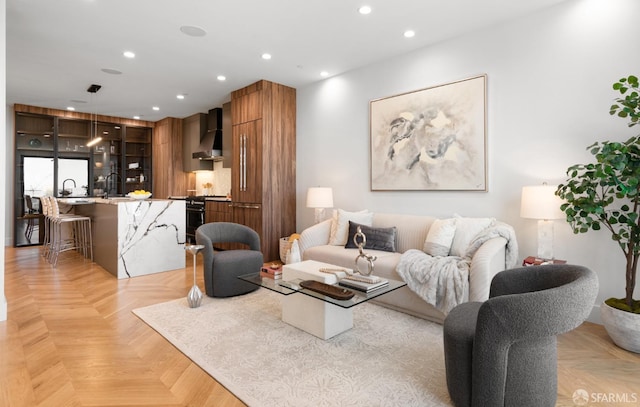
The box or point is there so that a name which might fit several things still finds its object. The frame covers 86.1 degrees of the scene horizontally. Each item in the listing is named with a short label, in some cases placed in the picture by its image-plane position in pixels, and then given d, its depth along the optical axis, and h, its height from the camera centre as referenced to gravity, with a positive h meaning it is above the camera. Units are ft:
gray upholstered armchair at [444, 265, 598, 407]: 4.85 -2.24
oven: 22.04 -0.94
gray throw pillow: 12.62 -1.45
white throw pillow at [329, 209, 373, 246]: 13.89 -0.94
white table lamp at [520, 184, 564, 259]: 9.55 -0.30
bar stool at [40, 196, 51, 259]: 18.65 -1.48
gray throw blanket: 9.07 -1.99
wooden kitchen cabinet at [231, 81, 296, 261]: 17.46 +2.08
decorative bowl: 16.13 +0.22
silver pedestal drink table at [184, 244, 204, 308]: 10.78 -3.04
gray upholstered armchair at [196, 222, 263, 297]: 11.64 -2.30
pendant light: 25.64 +5.33
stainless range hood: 23.26 +4.19
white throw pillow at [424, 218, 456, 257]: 11.05 -1.28
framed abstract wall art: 12.06 +2.37
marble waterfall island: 14.67 -1.60
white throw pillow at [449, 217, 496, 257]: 10.89 -1.04
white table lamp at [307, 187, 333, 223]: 15.90 +0.10
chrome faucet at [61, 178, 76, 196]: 23.63 +1.31
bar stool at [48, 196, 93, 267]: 17.41 -1.87
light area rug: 6.35 -3.53
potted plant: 7.94 -0.14
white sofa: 8.89 -1.86
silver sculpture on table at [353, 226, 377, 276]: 8.71 -1.62
